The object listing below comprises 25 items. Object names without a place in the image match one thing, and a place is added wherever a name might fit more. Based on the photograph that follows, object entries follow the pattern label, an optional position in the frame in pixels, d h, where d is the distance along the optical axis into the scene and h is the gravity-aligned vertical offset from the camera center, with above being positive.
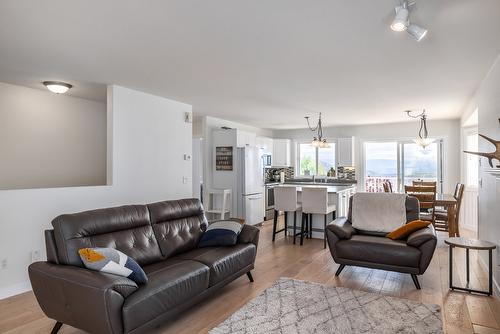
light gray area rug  2.60 -1.32
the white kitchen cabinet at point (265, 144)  7.80 +0.59
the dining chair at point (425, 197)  5.44 -0.52
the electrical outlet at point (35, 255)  3.63 -1.02
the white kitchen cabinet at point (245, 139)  6.91 +0.64
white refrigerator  6.80 -0.38
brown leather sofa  2.16 -0.88
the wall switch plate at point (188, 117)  5.61 +0.89
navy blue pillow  3.56 -0.77
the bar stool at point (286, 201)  5.57 -0.61
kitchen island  5.84 -0.83
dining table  5.57 -0.90
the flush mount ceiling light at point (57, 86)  4.22 +1.09
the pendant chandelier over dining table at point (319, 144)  6.34 +0.46
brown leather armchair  3.40 -0.93
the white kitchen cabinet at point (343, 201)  5.96 -0.68
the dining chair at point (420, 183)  6.49 -0.35
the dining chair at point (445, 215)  5.57 -0.87
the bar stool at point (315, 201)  5.30 -0.58
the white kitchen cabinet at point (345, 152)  8.44 +0.40
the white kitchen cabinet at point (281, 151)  8.89 +0.44
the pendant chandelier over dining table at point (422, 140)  6.24 +0.53
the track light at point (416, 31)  2.20 +0.95
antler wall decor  2.86 +0.13
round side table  3.14 -0.79
